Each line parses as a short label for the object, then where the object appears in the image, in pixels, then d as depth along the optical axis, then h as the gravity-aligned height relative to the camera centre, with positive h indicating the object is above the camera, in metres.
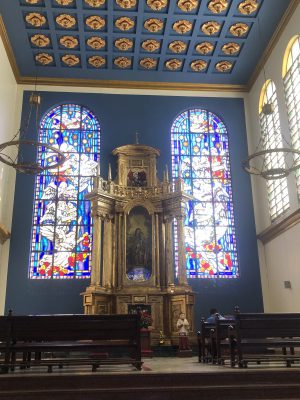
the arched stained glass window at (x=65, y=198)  14.30 +4.64
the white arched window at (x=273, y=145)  13.73 +5.90
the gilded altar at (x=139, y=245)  13.05 +2.89
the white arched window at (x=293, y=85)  12.70 +7.03
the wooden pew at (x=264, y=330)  6.84 +0.18
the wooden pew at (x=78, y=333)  6.63 +0.19
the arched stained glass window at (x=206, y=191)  14.69 +4.95
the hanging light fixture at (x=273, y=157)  10.69 +5.58
